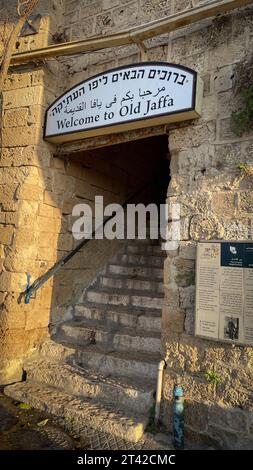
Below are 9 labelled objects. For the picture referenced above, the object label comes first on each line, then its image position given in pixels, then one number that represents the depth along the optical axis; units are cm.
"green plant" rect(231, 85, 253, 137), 265
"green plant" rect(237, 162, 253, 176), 268
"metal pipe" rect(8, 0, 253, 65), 279
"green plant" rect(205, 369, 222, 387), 266
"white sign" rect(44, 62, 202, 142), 289
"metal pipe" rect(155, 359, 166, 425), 287
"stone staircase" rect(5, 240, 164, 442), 296
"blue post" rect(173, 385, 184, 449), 262
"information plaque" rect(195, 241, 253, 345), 255
